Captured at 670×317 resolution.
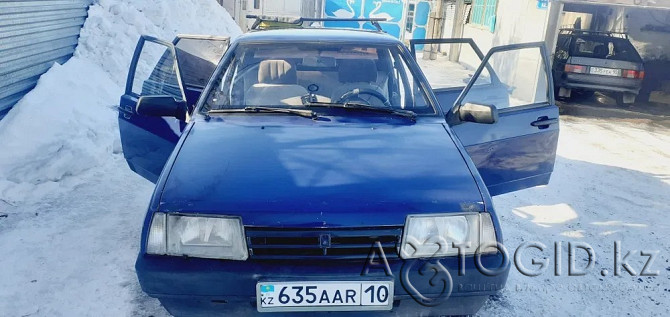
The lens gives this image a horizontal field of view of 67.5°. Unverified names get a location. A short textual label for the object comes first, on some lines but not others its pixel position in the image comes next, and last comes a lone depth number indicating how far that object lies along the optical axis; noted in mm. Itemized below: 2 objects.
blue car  2082
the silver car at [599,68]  10461
